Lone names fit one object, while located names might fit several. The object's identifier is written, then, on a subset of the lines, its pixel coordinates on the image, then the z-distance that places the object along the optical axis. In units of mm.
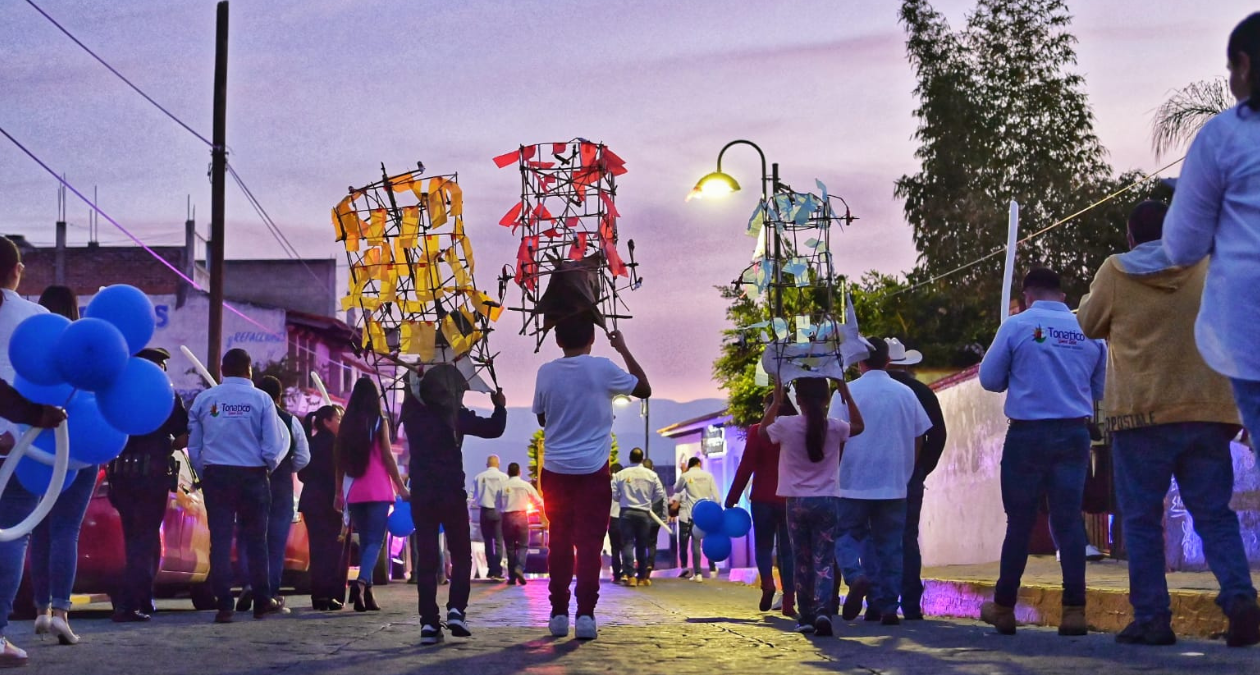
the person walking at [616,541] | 25703
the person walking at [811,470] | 9719
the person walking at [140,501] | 11266
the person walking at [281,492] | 12469
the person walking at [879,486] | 10195
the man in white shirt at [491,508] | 25047
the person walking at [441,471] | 8898
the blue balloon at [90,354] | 7039
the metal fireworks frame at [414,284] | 9266
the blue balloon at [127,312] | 7621
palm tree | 23609
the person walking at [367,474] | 12109
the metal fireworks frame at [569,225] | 9477
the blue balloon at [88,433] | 7621
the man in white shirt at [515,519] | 25156
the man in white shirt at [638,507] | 24422
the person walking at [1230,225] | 5113
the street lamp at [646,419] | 49231
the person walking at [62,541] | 8391
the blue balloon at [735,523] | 17828
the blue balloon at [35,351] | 6996
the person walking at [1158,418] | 7035
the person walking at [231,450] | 11391
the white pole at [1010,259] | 9859
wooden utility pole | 24094
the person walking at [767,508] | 12617
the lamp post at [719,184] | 21875
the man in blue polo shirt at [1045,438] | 8289
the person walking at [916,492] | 10969
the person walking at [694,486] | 25469
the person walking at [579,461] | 8852
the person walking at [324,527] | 12922
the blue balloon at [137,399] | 7457
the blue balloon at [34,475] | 7547
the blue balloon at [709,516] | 17875
